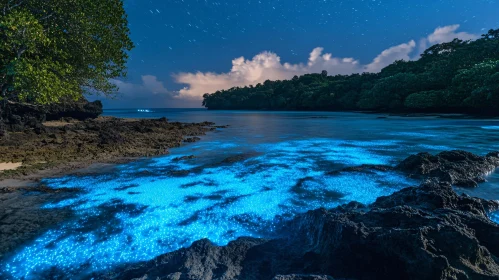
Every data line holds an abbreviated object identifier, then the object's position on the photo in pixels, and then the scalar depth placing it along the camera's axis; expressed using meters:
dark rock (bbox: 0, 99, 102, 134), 17.30
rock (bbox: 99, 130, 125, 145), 14.32
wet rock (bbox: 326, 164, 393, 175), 9.40
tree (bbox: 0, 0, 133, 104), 9.39
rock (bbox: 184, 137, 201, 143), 18.44
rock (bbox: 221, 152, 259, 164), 11.70
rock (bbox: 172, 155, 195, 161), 12.02
